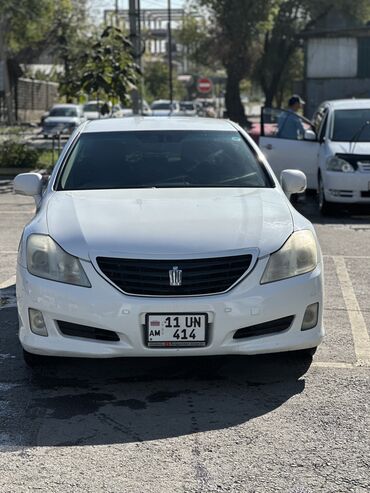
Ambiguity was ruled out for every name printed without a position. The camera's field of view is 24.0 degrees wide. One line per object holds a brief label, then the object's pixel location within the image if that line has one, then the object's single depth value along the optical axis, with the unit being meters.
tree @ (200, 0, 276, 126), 39.44
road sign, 48.38
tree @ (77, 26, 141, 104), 18.19
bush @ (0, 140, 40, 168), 17.52
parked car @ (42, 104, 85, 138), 36.88
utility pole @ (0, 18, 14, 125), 45.62
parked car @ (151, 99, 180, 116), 44.76
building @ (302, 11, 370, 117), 39.00
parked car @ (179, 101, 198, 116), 50.50
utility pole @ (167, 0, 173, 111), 51.94
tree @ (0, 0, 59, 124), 37.94
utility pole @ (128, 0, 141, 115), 21.11
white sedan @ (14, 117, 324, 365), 4.68
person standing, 13.17
